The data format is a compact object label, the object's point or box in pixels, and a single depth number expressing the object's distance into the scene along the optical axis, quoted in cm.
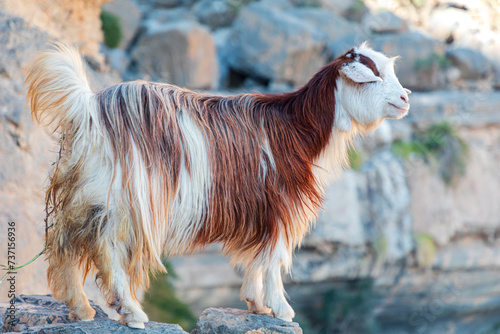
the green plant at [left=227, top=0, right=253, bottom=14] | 1338
